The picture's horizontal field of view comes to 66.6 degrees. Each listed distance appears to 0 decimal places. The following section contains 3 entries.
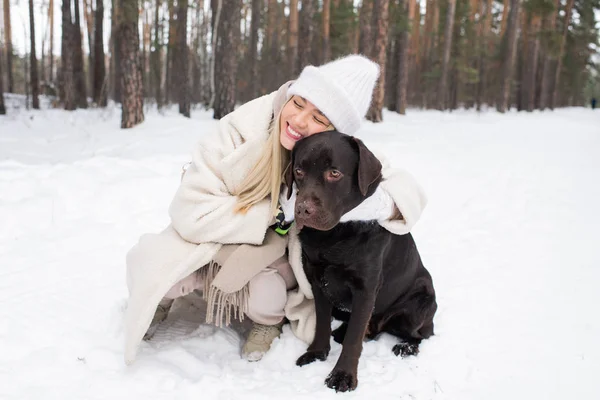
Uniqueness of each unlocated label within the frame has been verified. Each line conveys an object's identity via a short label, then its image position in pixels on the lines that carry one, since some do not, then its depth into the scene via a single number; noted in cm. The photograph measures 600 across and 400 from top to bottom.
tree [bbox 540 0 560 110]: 2264
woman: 234
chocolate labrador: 207
